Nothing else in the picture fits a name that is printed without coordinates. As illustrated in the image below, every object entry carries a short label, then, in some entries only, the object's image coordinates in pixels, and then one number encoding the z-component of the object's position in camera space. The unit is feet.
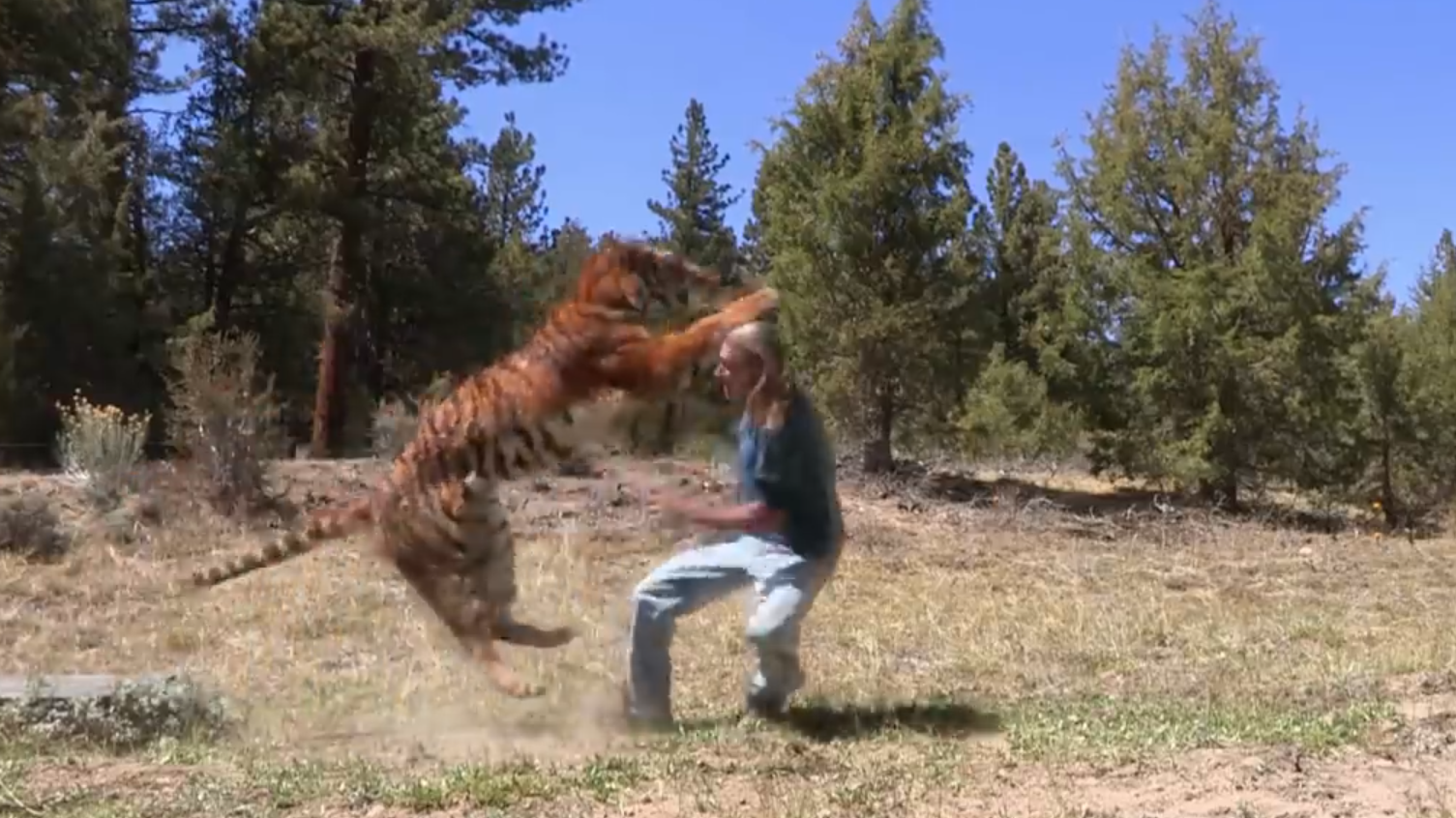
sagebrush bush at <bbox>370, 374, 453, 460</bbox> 39.69
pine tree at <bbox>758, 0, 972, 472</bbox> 61.46
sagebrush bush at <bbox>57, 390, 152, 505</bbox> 46.29
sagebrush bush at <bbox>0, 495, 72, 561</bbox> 40.88
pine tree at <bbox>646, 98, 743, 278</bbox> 136.36
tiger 20.47
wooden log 20.45
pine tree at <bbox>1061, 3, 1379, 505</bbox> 62.23
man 19.90
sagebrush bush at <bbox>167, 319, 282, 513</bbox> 46.52
